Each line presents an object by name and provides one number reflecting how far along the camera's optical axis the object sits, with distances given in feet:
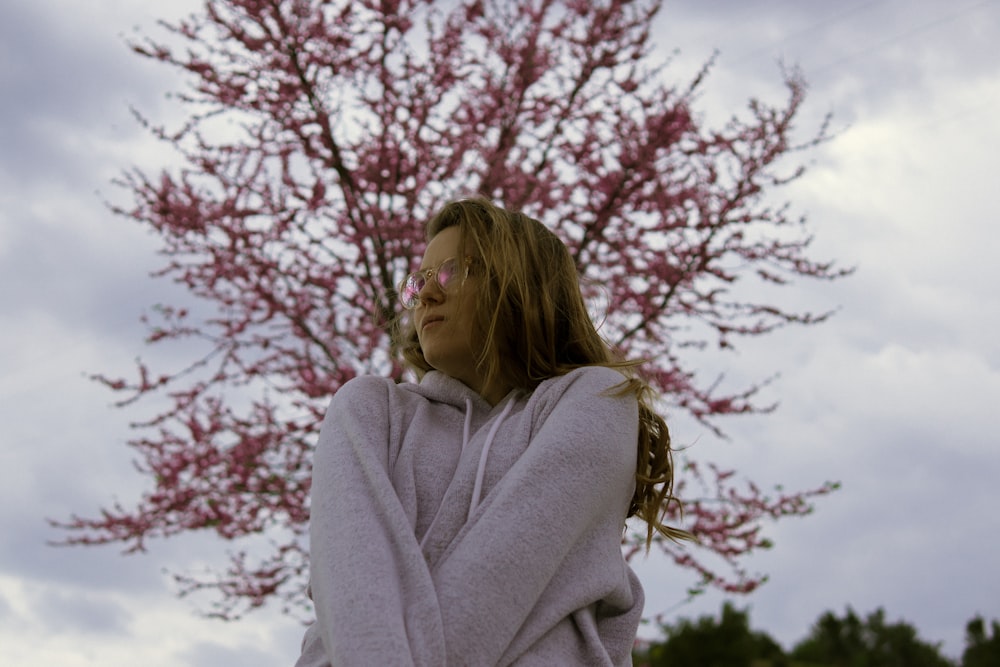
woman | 4.42
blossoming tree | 16.43
